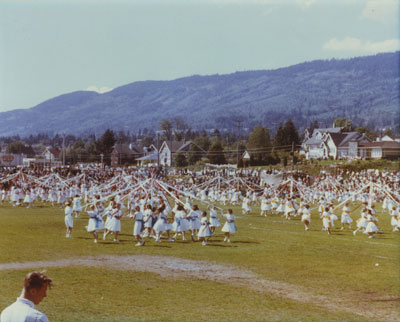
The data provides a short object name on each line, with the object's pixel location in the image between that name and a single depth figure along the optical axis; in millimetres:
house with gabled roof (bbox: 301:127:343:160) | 107375
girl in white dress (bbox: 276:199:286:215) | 34781
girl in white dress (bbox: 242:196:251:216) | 35300
